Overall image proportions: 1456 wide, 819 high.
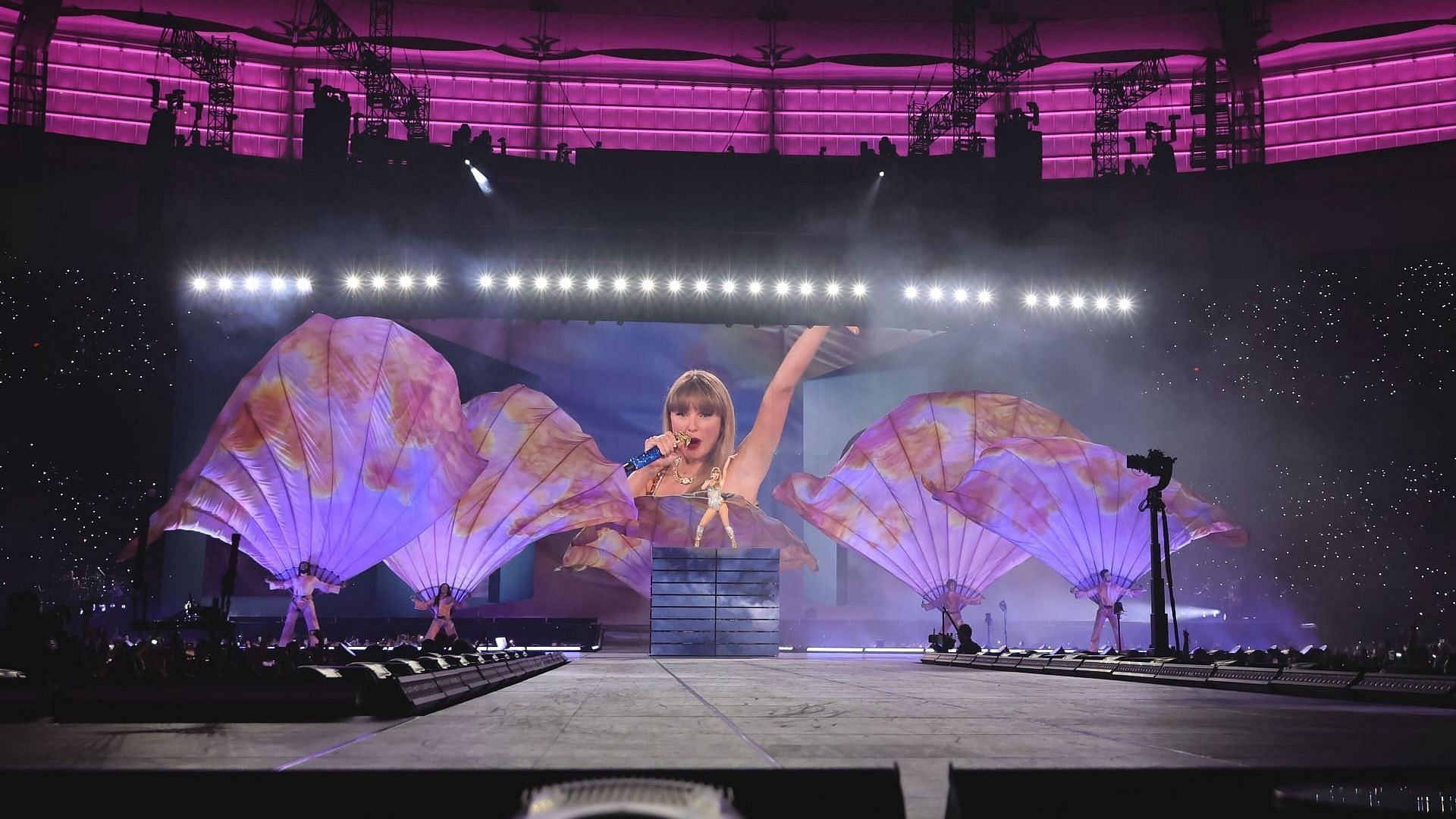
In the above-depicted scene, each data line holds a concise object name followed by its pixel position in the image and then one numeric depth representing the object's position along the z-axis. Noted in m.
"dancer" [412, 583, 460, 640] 33.72
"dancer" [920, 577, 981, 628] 37.59
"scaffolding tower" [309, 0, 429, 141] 31.83
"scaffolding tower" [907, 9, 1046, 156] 32.22
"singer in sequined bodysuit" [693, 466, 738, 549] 39.18
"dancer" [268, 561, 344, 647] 31.20
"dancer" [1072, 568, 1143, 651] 33.12
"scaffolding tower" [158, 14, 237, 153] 33.47
